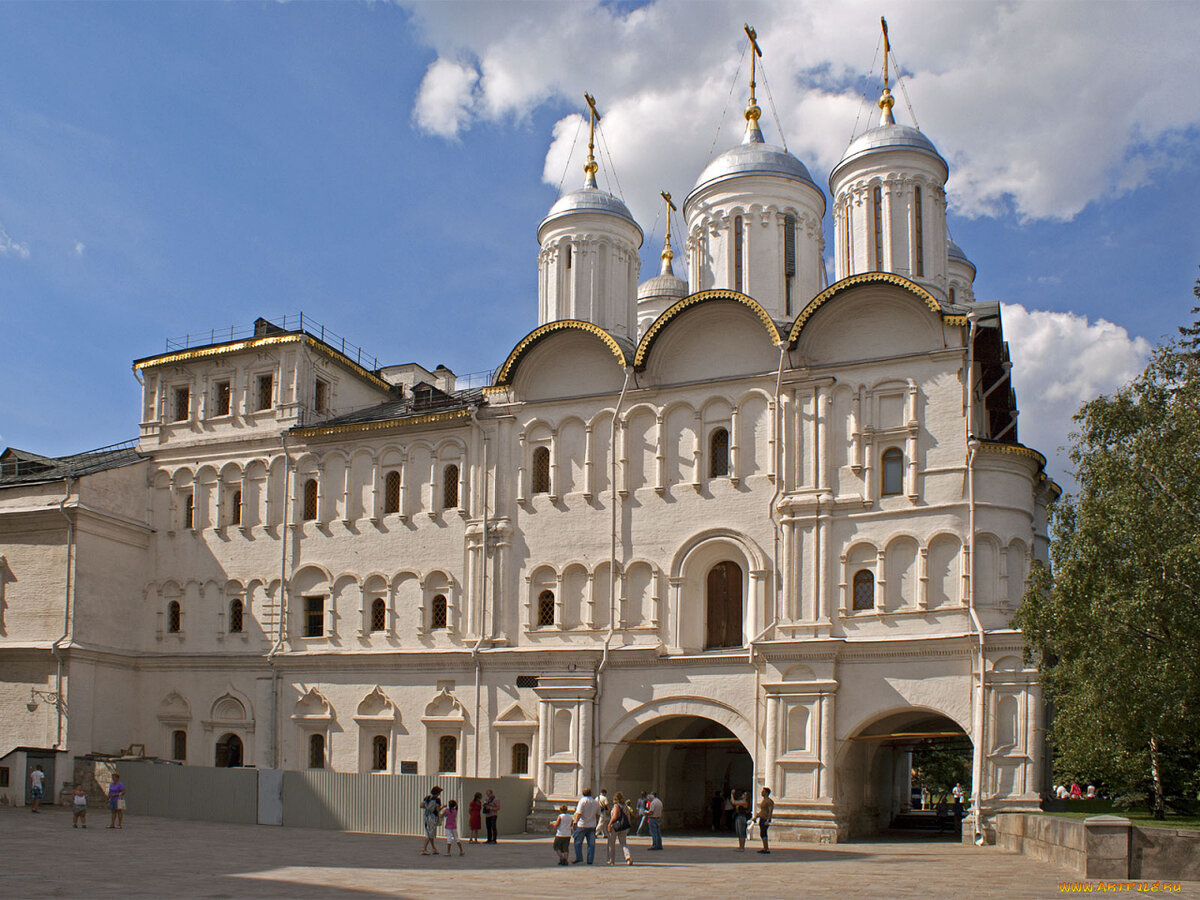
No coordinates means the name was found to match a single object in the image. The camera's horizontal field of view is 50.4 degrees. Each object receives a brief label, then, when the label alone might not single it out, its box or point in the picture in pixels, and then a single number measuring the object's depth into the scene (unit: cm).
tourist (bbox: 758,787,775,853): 2317
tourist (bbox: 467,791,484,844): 2481
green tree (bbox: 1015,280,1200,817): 1948
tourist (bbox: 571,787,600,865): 2080
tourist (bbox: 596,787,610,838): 2331
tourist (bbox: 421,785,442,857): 2230
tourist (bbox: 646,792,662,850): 2456
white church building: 2659
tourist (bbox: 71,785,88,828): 2602
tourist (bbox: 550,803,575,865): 2072
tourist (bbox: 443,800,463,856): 2186
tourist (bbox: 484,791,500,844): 2555
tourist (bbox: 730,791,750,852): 2356
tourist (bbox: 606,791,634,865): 2108
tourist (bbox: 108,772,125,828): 2666
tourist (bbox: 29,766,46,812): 2967
